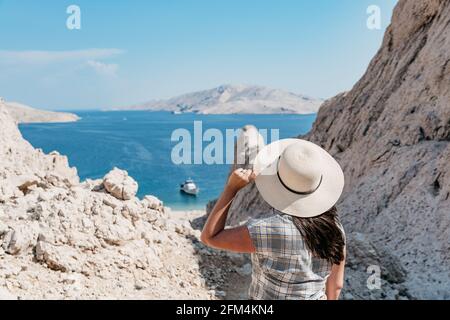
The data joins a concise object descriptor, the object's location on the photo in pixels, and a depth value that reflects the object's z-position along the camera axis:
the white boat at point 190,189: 63.91
